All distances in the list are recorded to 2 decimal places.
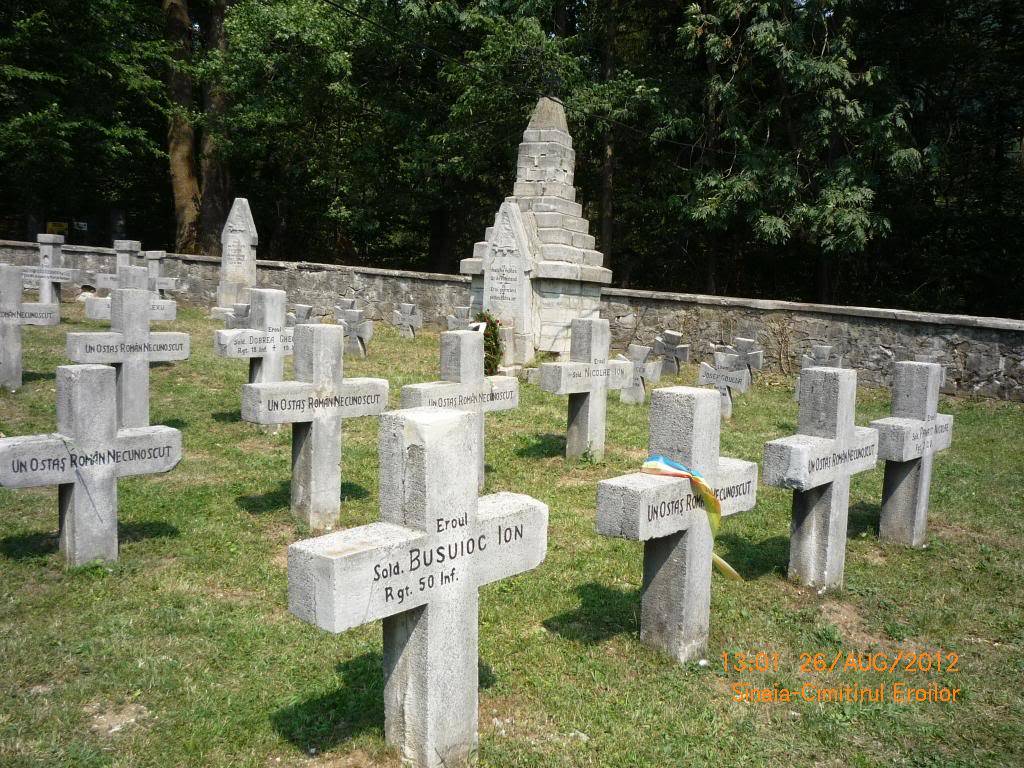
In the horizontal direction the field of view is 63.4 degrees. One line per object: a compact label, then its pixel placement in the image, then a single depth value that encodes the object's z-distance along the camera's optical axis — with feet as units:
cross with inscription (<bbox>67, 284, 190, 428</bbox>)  24.73
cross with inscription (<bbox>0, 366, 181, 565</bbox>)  15.81
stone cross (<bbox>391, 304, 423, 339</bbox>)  54.95
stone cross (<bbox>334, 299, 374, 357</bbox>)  45.93
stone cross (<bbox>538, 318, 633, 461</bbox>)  26.91
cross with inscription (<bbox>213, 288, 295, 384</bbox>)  27.61
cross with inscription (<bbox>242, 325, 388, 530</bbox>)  19.52
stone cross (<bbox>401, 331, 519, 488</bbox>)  20.86
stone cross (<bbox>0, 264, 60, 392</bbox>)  30.55
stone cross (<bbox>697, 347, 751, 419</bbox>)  34.47
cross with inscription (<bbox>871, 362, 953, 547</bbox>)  19.93
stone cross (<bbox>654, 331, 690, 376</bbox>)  43.06
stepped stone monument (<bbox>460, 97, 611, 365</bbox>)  43.68
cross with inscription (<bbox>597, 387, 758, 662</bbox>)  13.00
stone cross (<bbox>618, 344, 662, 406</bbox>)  38.32
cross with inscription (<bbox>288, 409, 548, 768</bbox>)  9.07
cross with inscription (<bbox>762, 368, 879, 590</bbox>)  16.63
